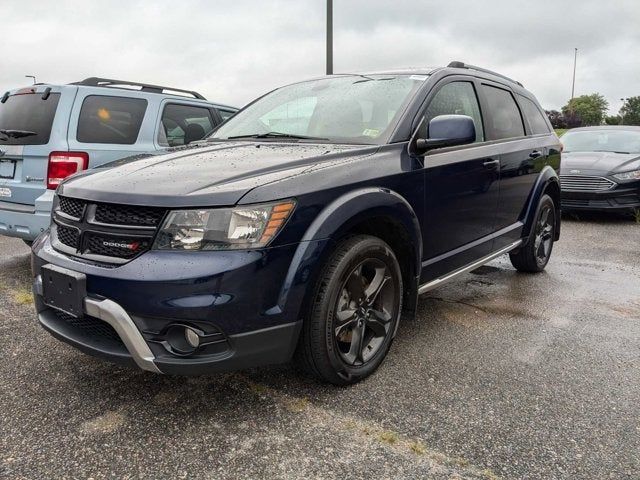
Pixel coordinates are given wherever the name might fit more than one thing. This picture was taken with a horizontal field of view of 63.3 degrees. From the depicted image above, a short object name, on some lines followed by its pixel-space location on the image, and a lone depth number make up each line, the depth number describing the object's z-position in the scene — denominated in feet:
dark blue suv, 6.97
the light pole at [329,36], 27.53
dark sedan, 26.04
